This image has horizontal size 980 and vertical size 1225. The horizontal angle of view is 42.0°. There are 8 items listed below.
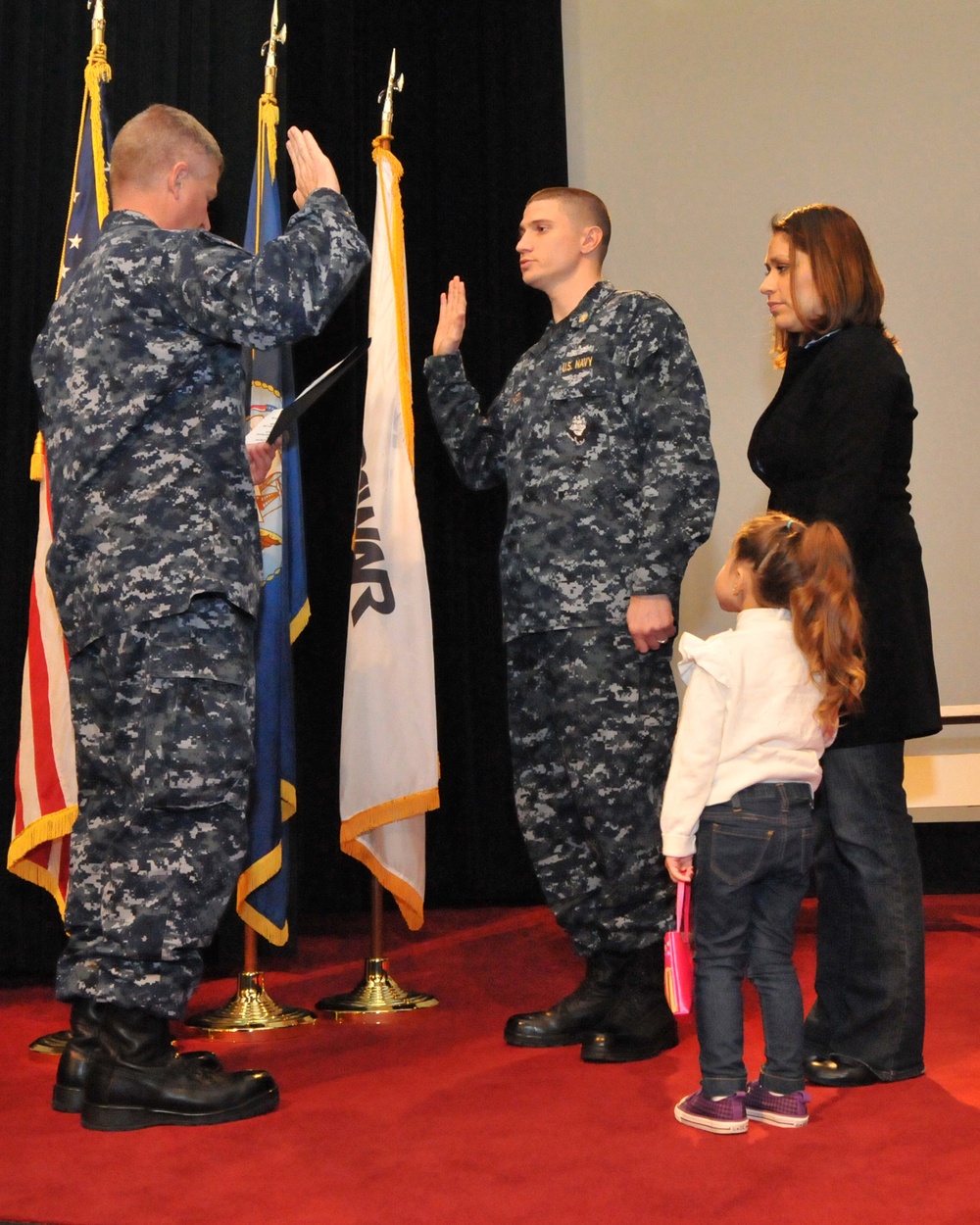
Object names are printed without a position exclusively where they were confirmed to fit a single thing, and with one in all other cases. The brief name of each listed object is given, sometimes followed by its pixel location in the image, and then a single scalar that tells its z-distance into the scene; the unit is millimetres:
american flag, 3100
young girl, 2090
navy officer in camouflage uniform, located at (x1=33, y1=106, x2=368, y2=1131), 2174
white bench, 4391
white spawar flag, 3260
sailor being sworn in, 2643
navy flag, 3139
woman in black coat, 2316
